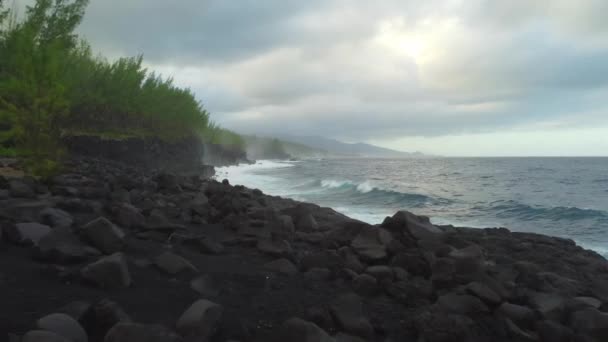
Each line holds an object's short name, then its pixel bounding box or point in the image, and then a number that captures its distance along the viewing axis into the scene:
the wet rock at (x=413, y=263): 4.93
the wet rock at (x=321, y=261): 4.89
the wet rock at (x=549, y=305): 4.20
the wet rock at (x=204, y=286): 3.80
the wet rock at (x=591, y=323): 3.92
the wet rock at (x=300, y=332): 3.01
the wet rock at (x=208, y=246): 5.20
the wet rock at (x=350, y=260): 4.94
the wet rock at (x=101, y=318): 2.82
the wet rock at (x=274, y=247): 5.30
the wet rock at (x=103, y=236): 4.21
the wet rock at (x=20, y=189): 6.17
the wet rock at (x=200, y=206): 7.27
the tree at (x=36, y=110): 10.06
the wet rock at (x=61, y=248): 3.83
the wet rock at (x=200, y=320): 2.95
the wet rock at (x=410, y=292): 4.31
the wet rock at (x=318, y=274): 4.65
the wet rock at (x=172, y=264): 4.11
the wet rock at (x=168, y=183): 10.13
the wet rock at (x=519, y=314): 4.11
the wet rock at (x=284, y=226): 6.29
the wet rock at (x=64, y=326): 2.58
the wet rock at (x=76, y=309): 2.81
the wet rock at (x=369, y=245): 5.27
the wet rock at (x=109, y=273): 3.44
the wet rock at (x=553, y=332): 3.85
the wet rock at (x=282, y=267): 4.73
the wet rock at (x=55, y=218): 4.83
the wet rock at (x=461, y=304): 4.05
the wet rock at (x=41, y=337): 2.37
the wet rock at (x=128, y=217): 5.53
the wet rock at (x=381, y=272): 4.71
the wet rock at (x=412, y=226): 5.77
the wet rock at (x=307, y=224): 7.24
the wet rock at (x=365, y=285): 4.46
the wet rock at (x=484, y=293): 4.23
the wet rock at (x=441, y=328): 3.52
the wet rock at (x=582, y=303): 4.32
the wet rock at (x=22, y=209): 4.70
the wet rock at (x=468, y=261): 4.72
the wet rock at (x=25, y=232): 4.09
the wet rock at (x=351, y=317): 3.53
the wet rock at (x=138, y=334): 2.58
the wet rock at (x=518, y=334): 3.88
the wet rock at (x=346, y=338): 3.23
